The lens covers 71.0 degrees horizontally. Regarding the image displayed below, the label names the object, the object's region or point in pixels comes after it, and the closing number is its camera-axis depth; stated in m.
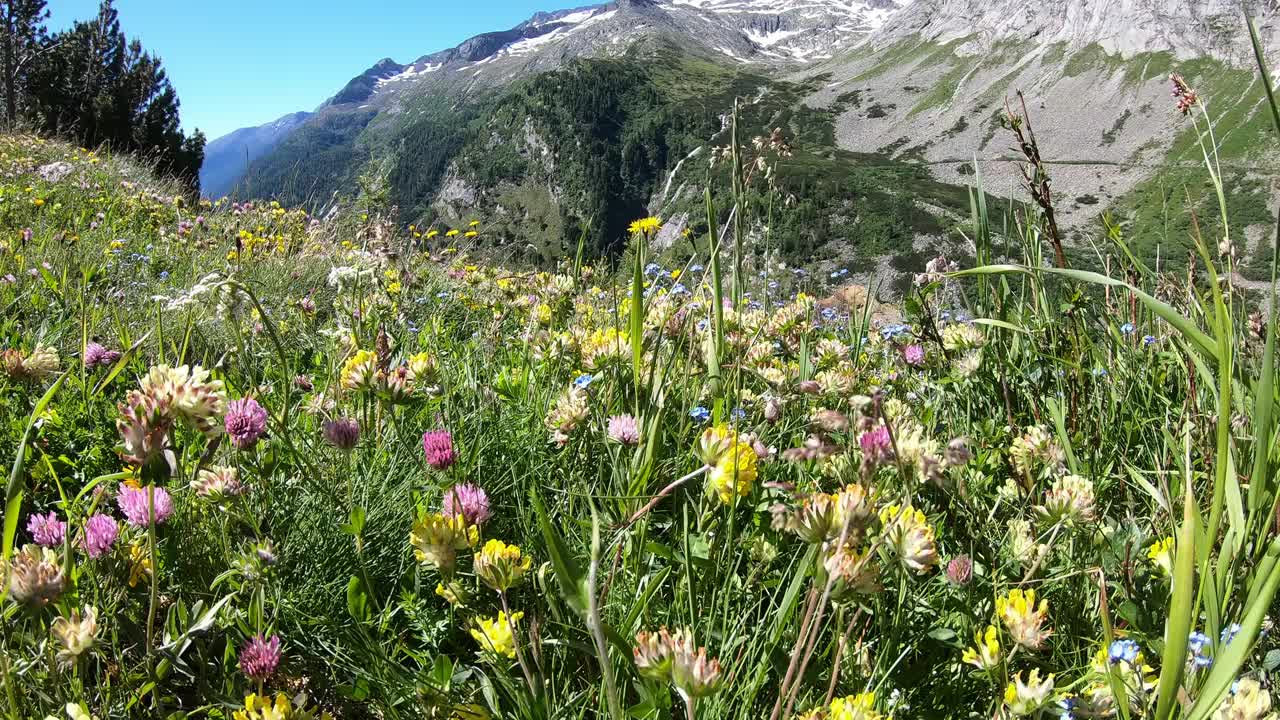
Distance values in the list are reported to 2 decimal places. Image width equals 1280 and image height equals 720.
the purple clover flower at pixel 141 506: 0.45
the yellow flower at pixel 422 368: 0.56
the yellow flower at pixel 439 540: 0.40
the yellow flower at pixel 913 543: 0.35
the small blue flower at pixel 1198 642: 0.34
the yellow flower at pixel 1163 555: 0.41
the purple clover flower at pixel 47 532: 0.43
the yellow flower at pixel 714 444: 0.43
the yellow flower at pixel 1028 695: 0.35
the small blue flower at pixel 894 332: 0.93
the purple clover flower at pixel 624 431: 0.53
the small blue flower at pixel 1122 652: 0.33
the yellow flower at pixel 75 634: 0.35
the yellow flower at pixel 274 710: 0.36
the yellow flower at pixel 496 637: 0.39
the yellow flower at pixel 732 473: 0.41
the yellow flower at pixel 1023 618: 0.38
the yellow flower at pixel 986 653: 0.38
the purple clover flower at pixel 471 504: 0.43
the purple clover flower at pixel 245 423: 0.46
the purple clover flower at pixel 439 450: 0.46
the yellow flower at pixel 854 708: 0.33
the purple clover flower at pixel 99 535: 0.42
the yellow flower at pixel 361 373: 0.51
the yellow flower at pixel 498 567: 0.40
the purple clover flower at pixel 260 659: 0.39
